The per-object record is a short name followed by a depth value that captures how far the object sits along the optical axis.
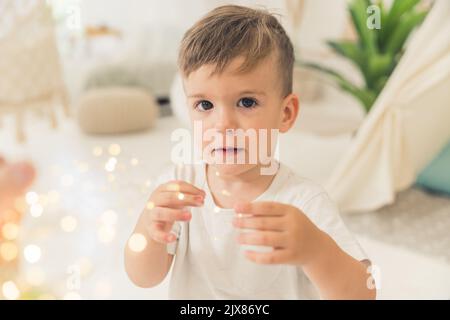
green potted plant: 1.12
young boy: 0.40
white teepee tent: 1.14
